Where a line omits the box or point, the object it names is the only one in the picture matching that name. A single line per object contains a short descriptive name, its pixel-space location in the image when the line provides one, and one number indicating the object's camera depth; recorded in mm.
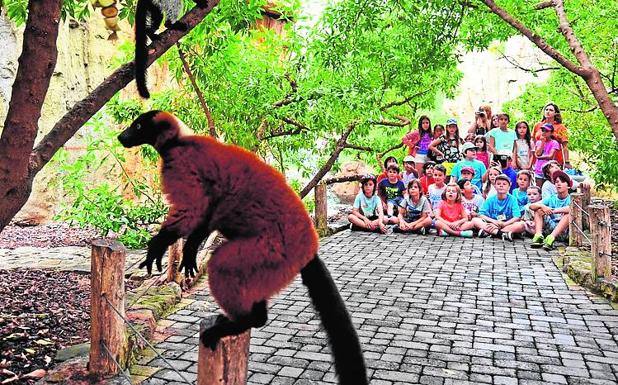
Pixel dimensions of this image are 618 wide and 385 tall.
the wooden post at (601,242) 6098
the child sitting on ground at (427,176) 10150
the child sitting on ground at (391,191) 10188
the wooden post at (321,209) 9695
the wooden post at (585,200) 9641
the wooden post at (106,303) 3643
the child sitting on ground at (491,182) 9341
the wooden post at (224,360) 1907
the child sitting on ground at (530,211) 8844
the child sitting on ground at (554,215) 8484
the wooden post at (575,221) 8141
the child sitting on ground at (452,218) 9555
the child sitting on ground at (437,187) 9766
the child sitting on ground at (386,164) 10180
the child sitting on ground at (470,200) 9578
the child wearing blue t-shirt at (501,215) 9125
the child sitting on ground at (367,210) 10023
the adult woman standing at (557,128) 9160
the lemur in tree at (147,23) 1937
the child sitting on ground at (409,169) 10383
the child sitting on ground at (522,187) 9047
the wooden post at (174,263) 5844
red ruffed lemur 1470
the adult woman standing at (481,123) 10719
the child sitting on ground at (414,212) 9766
